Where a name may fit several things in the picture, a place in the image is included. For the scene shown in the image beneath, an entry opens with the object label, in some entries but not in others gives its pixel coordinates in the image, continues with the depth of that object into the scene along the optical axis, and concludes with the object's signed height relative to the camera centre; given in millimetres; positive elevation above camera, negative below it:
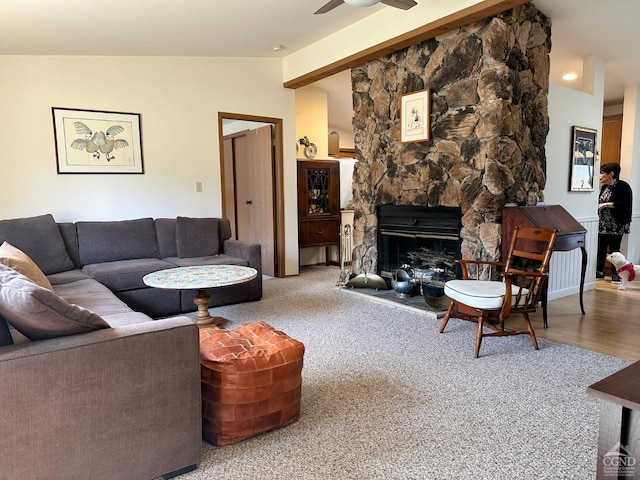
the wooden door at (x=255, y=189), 5602 +6
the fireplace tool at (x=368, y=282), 4559 -991
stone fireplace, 3498 +583
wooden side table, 1197 -693
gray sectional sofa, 1355 -673
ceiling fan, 2739 +1227
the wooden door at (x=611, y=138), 6004 +653
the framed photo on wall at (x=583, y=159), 4352 +269
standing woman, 5281 -292
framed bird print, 4191 +502
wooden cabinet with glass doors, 5961 -198
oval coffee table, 2953 -631
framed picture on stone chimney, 4043 +680
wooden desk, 3424 -311
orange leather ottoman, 1823 -847
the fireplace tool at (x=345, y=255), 5043 -885
